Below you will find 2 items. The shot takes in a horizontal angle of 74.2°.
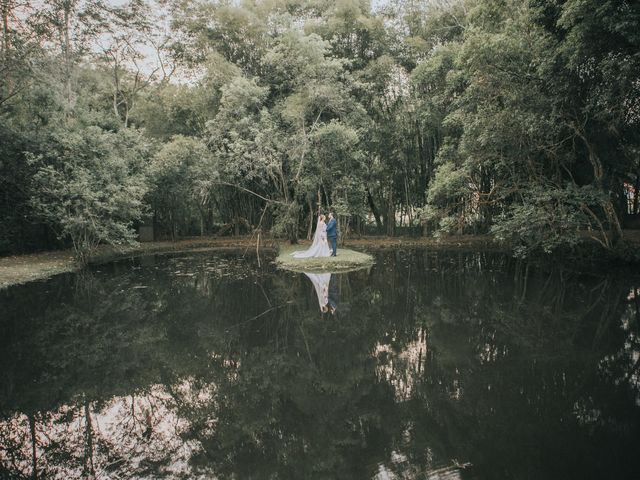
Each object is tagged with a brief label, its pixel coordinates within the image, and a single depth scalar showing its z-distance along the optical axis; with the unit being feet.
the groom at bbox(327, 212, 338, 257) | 49.06
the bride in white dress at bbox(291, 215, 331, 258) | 50.29
